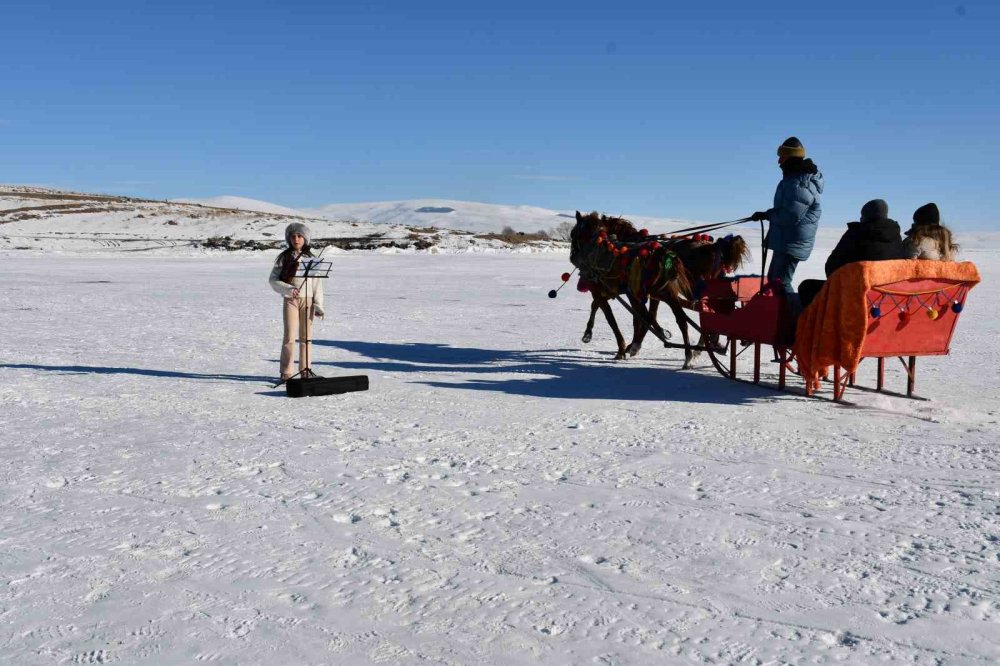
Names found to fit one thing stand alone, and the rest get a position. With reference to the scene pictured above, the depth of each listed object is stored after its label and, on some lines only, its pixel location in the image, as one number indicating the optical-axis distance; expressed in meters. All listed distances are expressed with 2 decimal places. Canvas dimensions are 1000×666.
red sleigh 6.16
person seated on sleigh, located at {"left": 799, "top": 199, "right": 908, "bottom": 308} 6.48
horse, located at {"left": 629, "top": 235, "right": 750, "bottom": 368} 8.72
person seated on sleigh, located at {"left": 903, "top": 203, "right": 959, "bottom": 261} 6.91
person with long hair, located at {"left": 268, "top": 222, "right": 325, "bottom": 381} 7.58
